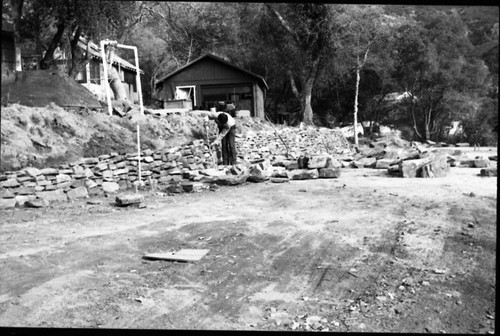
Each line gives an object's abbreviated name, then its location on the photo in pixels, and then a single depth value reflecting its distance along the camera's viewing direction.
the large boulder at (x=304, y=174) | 12.41
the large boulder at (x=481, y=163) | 14.27
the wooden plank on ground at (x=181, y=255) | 5.45
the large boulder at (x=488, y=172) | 12.03
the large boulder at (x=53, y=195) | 9.05
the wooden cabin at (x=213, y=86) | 22.56
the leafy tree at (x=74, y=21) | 16.89
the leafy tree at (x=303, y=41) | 25.56
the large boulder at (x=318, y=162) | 13.57
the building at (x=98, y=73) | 22.88
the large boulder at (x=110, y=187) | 10.07
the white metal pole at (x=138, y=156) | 10.71
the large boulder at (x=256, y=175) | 11.99
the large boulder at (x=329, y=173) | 12.66
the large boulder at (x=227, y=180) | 11.51
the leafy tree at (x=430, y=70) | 27.03
